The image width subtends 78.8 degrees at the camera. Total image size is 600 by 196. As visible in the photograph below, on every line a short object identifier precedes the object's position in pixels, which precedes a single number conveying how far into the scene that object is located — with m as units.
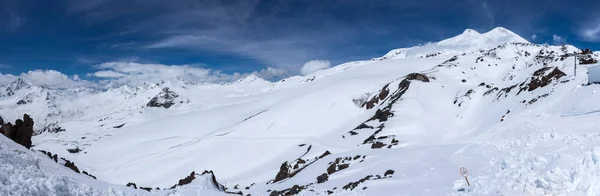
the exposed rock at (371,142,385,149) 48.16
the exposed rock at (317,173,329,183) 36.31
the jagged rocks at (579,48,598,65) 56.84
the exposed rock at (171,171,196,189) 31.12
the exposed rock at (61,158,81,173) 26.56
